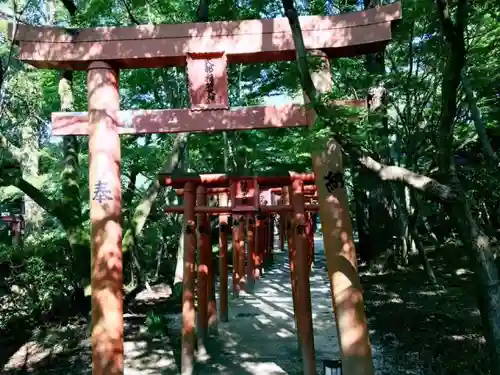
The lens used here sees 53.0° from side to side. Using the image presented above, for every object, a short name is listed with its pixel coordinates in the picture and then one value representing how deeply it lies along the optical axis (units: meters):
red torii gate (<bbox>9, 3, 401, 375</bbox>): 5.26
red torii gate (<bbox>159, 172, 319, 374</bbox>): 6.37
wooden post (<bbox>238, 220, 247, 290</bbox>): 13.04
